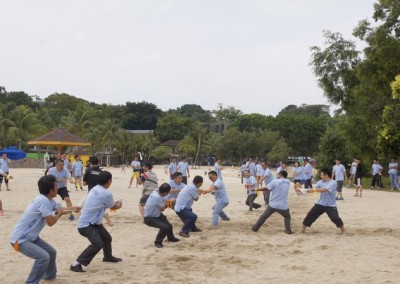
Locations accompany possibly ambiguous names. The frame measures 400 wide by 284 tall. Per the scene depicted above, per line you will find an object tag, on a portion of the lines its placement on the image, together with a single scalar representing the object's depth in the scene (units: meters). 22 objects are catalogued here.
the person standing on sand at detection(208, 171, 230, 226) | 12.47
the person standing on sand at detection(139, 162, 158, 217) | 12.76
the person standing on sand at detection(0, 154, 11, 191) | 20.52
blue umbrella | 42.00
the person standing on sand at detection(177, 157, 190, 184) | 21.22
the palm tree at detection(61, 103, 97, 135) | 63.31
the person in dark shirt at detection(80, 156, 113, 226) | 11.83
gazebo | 40.31
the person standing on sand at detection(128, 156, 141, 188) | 25.43
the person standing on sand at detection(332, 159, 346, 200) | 19.50
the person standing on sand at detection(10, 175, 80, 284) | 6.50
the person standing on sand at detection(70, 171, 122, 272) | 7.66
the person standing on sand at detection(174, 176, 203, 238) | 10.99
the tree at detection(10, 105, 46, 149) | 59.69
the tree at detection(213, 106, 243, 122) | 116.62
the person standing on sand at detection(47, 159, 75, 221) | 12.64
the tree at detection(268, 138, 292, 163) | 76.56
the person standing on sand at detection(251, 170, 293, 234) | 11.48
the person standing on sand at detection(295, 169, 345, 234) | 11.30
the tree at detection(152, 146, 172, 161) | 80.44
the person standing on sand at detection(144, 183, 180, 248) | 9.66
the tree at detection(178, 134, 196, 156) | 83.47
